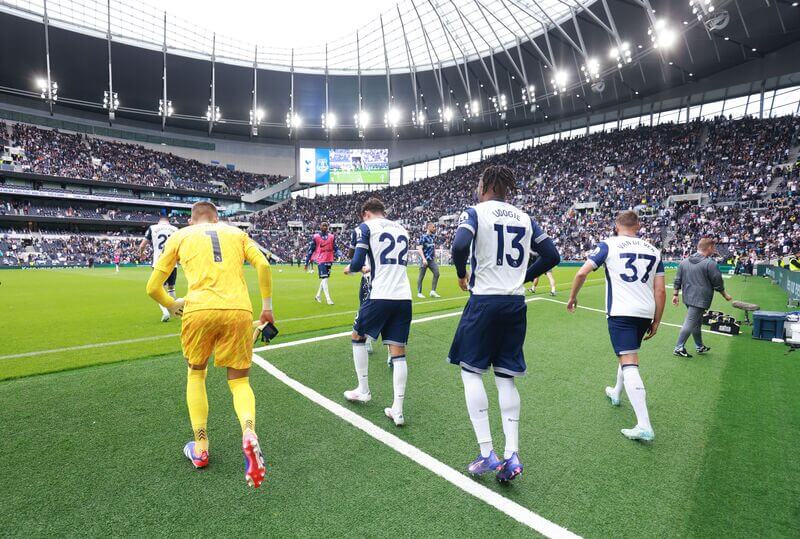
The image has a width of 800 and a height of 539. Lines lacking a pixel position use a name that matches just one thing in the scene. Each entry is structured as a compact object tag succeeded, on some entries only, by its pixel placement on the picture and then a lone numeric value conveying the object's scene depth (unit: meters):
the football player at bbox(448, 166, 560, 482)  2.86
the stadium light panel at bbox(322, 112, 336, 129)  56.43
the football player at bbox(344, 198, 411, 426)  3.96
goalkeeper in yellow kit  2.92
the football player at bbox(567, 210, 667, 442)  3.77
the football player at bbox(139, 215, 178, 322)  8.94
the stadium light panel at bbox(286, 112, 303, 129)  56.69
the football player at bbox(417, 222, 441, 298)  12.32
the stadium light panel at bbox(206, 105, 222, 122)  52.96
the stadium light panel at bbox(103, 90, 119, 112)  45.75
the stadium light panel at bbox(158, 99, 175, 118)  50.25
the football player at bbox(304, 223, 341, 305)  10.96
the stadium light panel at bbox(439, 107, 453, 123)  49.36
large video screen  56.16
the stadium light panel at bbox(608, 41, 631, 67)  30.83
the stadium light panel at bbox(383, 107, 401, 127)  53.88
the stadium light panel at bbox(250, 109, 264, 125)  54.56
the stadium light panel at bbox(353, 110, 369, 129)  55.38
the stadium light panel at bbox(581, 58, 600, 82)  33.53
